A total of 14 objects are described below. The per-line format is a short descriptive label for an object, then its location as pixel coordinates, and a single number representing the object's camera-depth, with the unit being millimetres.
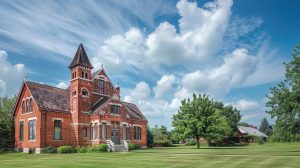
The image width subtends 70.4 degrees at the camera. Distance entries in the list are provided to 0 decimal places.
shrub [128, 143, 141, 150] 33091
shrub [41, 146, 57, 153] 28548
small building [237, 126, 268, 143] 61941
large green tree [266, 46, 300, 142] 22789
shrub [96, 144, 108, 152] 29193
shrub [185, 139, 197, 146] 50589
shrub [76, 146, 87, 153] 29081
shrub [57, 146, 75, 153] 27970
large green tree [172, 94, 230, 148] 34226
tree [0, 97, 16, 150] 33969
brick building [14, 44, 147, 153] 30306
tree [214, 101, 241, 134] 57520
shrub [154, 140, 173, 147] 44421
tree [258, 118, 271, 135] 124122
